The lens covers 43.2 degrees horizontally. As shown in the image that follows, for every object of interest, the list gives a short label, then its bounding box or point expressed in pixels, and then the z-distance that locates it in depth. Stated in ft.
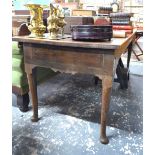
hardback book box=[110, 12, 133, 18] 6.42
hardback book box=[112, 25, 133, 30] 6.15
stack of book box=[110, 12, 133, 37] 6.17
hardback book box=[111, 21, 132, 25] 6.41
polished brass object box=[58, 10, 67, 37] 4.15
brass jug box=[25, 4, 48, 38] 4.16
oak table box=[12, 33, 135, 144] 3.45
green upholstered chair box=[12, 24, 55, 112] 4.97
